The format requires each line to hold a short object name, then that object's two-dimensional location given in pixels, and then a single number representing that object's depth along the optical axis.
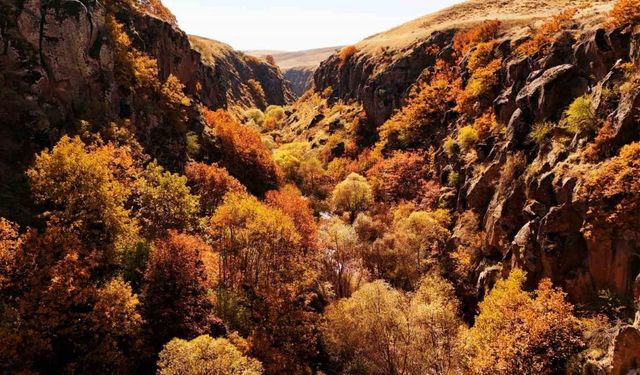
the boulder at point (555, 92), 52.22
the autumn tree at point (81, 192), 43.12
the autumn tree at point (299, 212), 73.00
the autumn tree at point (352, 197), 94.19
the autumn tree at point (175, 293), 44.59
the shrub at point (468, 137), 75.88
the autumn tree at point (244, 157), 96.31
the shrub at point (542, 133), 51.03
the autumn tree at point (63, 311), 36.00
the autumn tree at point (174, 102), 82.62
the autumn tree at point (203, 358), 34.38
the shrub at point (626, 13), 47.03
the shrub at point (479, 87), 79.62
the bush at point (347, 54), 172.25
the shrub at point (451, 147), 81.38
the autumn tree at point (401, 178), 93.28
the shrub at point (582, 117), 43.70
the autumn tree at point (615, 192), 34.88
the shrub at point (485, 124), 71.44
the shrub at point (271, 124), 195.12
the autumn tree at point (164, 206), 54.00
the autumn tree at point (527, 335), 35.25
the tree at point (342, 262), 66.50
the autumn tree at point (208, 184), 77.61
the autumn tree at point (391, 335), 45.12
